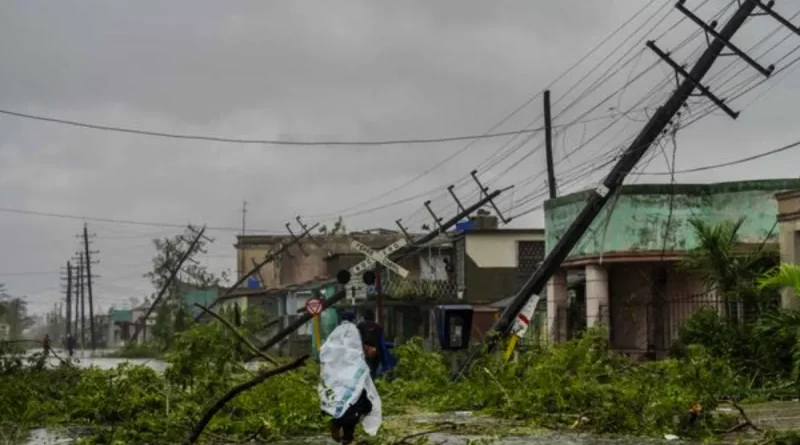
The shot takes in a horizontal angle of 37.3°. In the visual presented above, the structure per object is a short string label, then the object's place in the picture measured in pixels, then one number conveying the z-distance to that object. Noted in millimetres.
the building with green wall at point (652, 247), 30766
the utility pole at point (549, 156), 35844
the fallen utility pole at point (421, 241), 42844
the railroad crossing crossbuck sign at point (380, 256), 26828
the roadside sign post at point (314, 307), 25961
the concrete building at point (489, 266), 46781
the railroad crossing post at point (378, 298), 28234
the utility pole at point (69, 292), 121062
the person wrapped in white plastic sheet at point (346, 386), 13492
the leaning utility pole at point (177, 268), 79688
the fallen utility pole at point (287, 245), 68200
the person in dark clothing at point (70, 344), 79438
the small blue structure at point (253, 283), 88800
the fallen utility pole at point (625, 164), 25500
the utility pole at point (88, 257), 98375
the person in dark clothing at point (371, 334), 19703
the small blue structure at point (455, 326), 26781
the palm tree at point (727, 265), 24797
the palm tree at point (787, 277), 15946
